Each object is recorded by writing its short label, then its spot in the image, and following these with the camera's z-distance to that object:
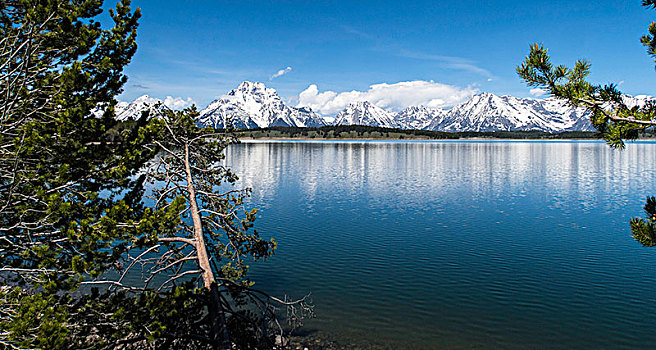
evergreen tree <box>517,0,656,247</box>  9.26
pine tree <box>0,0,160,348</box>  8.89
